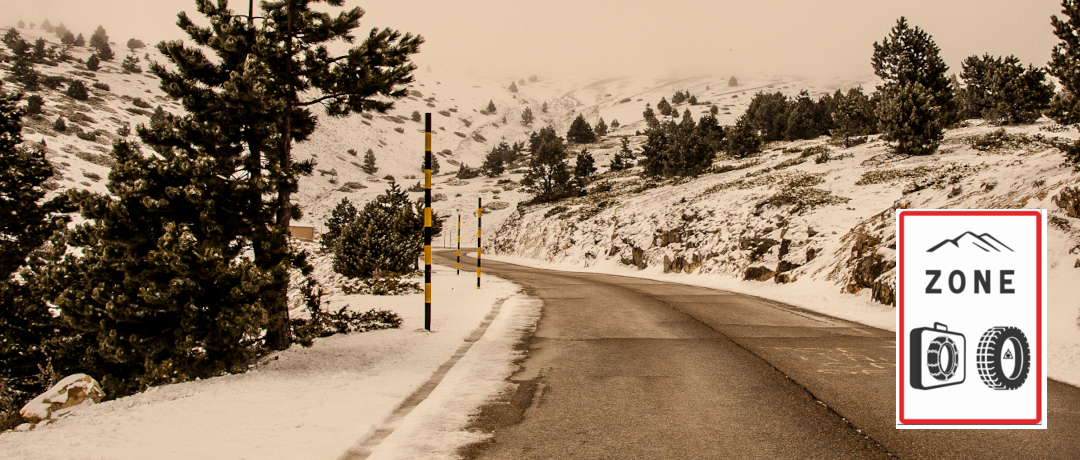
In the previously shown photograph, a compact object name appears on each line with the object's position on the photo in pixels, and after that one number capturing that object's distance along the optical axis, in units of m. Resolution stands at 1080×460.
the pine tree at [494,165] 84.06
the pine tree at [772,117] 59.53
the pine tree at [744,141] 49.78
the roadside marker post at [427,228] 9.50
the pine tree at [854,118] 45.28
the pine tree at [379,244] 23.14
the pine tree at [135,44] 134.50
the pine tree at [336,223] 43.77
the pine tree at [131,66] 98.75
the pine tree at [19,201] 14.50
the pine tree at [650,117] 103.21
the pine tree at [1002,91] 25.20
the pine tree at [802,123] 56.59
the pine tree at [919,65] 35.97
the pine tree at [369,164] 94.00
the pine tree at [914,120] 31.27
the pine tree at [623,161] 65.38
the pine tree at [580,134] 95.56
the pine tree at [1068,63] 12.50
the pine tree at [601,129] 105.19
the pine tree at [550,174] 52.88
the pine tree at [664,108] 116.27
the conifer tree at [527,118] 147.00
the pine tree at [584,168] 56.09
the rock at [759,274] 20.99
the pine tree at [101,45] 103.75
